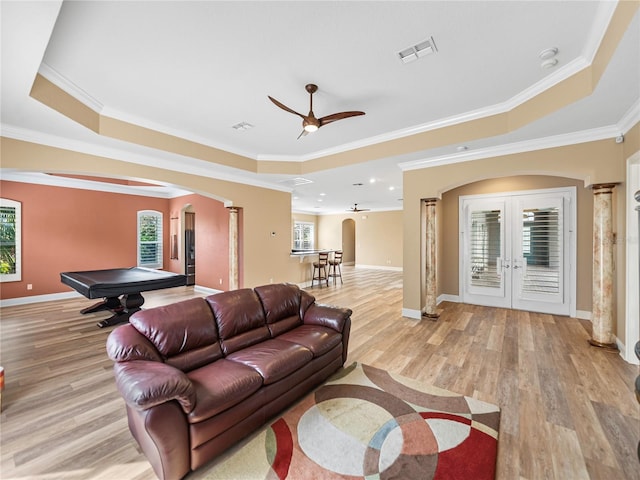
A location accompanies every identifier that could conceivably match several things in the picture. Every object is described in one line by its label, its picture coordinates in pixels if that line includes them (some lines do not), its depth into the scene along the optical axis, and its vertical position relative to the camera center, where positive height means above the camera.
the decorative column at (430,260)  4.95 -0.36
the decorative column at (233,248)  5.93 -0.17
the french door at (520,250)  4.87 -0.17
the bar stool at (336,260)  8.51 -0.64
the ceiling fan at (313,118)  3.00 +1.39
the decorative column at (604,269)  3.49 -0.36
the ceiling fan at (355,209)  10.68 +1.37
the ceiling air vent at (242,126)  4.09 +1.76
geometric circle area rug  1.72 -1.46
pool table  3.99 -0.72
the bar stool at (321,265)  8.05 -0.73
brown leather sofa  1.58 -0.98
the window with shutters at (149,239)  7.94 +0.03
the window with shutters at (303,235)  13.12 +0.27
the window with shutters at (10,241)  5.64 -0.04
